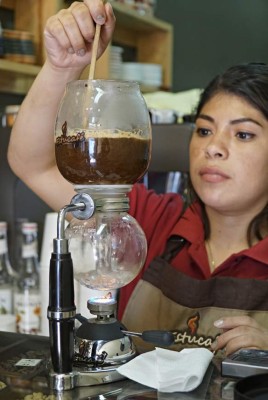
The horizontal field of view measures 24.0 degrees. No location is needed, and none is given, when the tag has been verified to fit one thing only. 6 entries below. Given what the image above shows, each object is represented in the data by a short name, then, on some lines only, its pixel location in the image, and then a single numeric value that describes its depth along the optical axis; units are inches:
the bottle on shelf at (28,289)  59.3
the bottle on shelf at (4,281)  61.5
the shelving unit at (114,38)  89.9
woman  47.7
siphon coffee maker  30.6
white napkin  29.5
